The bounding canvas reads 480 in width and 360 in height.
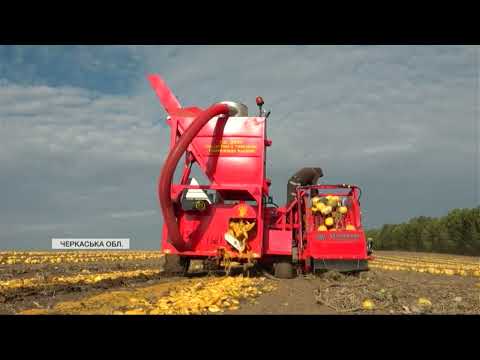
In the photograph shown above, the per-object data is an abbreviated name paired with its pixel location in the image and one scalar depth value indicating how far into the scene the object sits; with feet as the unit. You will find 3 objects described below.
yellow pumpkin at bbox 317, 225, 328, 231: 36.49
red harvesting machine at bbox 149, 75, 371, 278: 36.63
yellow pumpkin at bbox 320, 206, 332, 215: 37.22
